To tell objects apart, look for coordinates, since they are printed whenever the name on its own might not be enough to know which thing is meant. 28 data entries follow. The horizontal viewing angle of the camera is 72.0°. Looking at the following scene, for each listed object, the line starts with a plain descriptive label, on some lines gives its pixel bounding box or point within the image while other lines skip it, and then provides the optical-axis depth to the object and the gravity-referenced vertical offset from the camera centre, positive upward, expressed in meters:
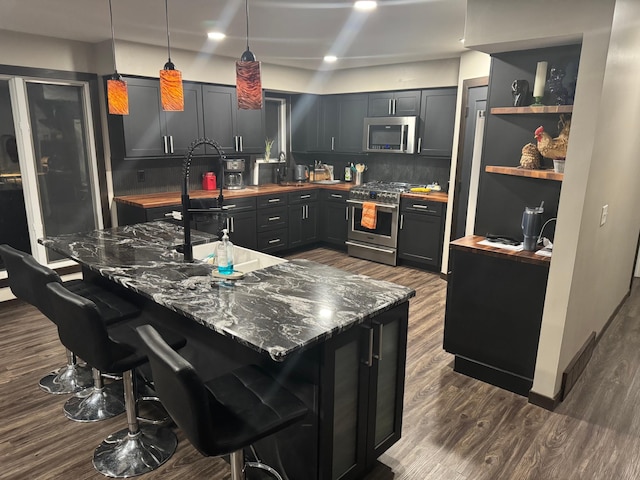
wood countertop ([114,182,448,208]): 4.65 -0.62
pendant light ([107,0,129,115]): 2.78 +0.27
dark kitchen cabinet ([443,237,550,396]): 2.79 -1.10
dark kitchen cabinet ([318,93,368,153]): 6.09 +0.29
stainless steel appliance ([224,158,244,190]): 5.73 -0.41
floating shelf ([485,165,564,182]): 2.66 -0.16
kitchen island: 1.77 -0.81
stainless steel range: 5.57 -1.02
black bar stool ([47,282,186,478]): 1.90 -0.99
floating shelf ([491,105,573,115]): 2.63 +0.23
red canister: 5.64 -0.50
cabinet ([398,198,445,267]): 5.23 -1.03
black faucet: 2.42 -0.39
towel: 5.68 -0.91
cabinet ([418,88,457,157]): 5.21 +0.28
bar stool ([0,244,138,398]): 2.38 -0.92
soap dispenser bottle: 2.33 -0.60
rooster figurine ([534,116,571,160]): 2.71 +0.03
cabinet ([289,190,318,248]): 6.04 -1.04
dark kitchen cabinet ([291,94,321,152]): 6.53 +0.30
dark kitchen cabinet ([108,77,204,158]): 4.53 +0.16
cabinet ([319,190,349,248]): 6.18 -1.03
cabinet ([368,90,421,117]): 5.48 +0.51
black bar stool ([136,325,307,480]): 1.40 -0.96
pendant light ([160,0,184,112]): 2.52 +0.29
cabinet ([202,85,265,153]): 5.21 +0.23
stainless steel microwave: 5.49 +0.12
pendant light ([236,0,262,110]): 2.26 +0.30
